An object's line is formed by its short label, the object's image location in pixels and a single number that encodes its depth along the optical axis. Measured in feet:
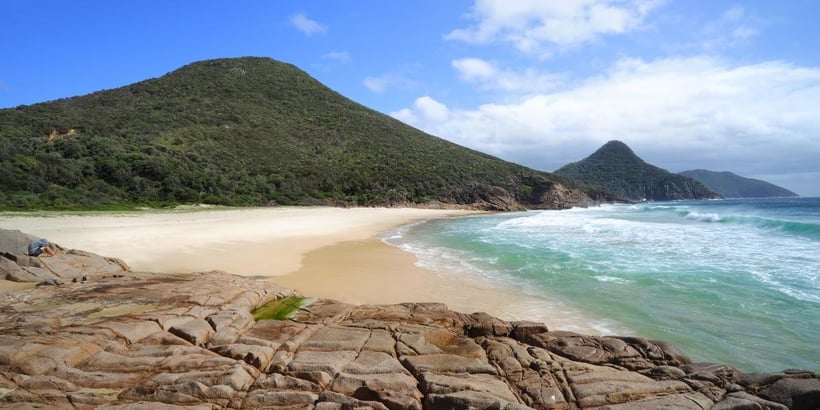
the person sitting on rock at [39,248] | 33.35
